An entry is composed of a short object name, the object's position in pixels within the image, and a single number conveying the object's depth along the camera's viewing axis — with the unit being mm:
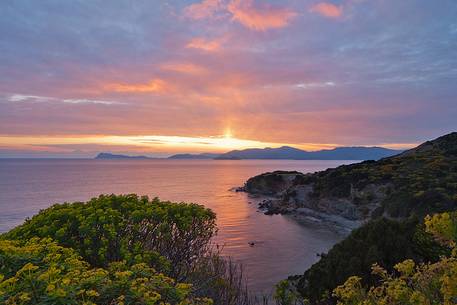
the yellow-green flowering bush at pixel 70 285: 4078
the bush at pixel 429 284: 4727
